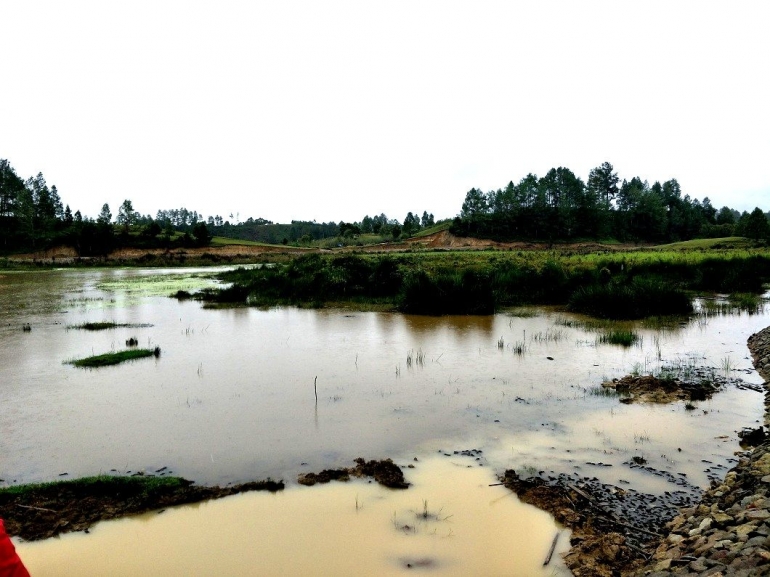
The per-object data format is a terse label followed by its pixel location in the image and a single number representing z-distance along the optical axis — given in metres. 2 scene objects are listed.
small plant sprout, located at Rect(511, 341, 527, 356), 13.29
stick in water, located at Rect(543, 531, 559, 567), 4.76
